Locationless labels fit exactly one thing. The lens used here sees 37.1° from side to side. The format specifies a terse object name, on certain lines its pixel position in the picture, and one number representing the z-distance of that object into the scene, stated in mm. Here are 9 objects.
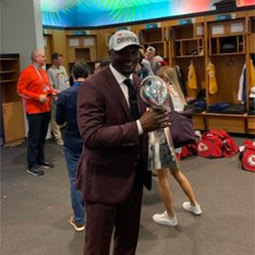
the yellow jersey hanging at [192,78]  6566
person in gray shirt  6227
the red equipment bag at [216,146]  4977
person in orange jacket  4637
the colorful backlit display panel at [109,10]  7105
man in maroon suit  1588
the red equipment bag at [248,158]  4367
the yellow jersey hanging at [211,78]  6215
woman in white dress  2773
